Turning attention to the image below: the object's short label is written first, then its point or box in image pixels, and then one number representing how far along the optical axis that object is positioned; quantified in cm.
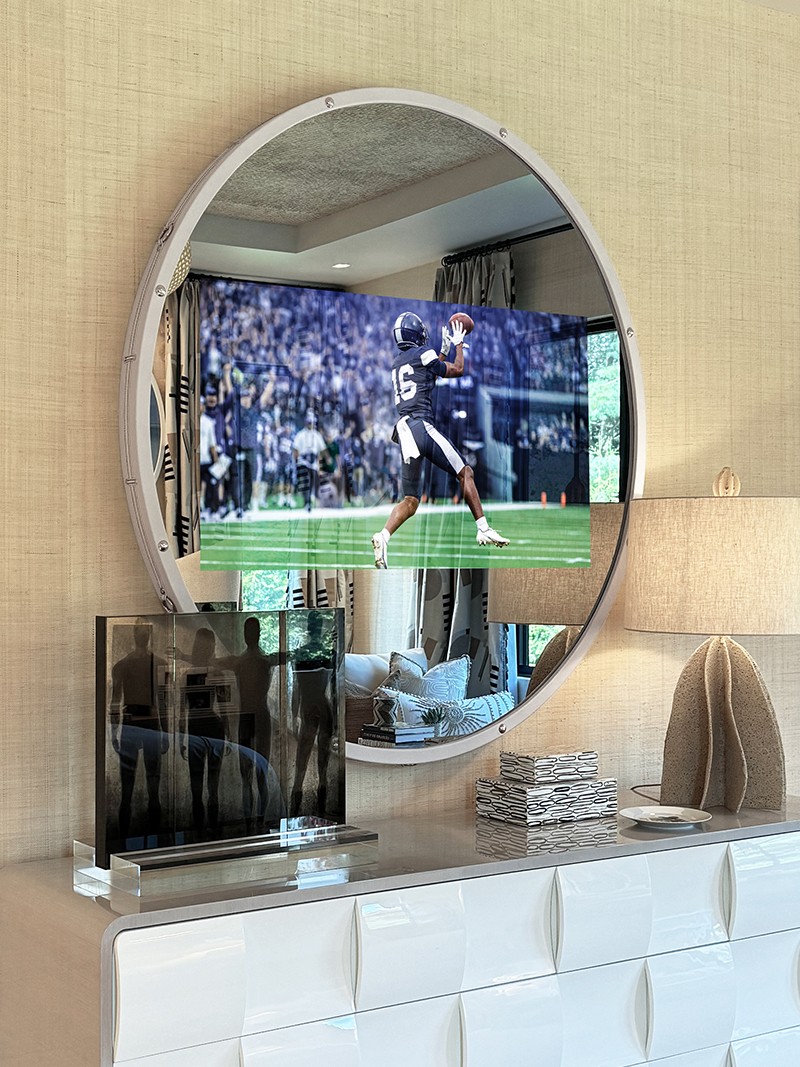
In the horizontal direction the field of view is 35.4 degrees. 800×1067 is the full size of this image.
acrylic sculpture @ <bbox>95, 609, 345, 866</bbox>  146
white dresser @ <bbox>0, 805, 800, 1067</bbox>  132
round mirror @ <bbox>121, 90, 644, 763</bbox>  171
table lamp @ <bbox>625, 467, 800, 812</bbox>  194
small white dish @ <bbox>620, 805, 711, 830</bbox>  178
